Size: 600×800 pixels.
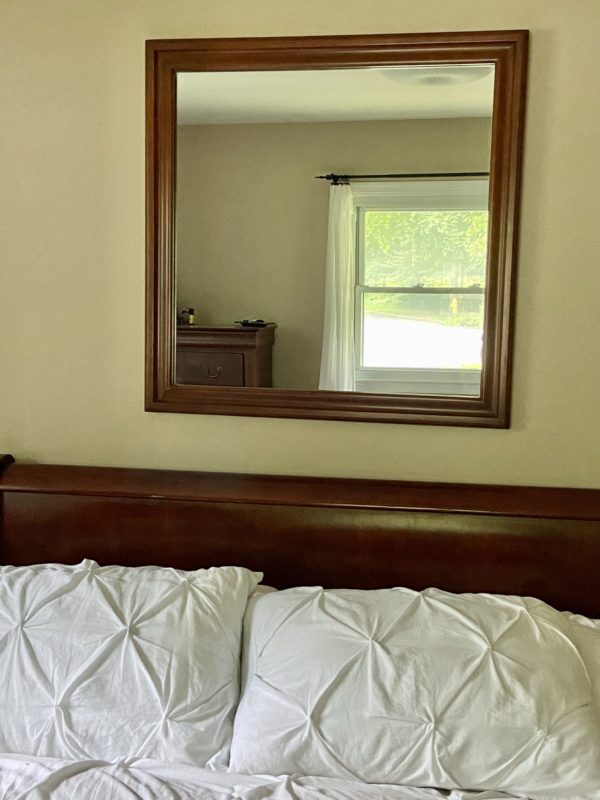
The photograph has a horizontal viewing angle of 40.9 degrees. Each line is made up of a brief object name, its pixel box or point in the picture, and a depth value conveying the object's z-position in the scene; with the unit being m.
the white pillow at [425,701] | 1.46
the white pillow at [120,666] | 1.58
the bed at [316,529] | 1.87
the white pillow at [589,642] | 1.62
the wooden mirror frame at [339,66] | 1.84
